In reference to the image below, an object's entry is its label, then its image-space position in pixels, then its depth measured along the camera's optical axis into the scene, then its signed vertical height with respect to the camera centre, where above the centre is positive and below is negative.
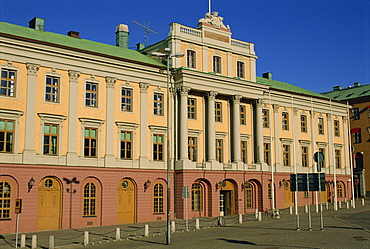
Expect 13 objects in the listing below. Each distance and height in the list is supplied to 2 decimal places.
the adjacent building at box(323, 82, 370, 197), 72.69 +7.16
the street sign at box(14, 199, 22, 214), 29.47 -1.24
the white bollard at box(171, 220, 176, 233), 34.97 -3.13
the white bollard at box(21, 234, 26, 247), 28.67 -3.29
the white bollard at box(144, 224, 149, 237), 33.12 -3.15
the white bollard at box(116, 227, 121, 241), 31.34 -3.23
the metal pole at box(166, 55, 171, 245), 28.34 -2.02
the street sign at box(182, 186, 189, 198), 35.59 -0.56
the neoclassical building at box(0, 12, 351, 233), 38.09 +5.25
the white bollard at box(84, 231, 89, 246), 29.25 -3.25
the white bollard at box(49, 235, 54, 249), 27.27 -3.19
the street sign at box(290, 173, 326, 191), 31.30 +0.16
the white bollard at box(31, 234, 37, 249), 27.89 -3.27
